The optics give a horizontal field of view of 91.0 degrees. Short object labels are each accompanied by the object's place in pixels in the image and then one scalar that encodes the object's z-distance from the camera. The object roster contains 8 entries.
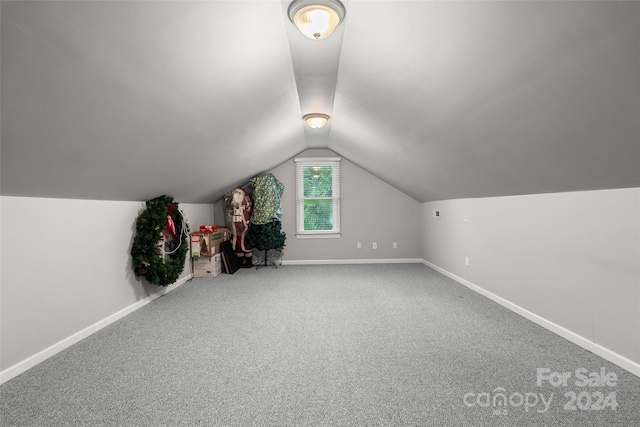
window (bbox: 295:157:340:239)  6.30
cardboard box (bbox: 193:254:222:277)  5.04
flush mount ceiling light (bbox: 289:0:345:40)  1.78
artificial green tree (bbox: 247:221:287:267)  5.67
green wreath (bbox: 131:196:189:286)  3.41
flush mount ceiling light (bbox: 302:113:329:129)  3.92
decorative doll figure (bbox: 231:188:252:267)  5.72
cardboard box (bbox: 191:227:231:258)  4.88
